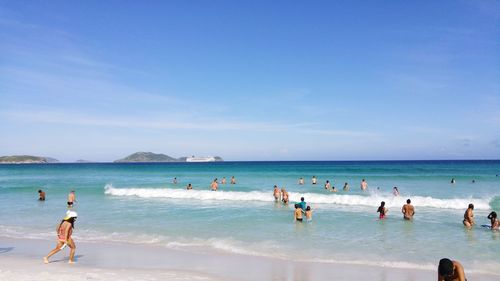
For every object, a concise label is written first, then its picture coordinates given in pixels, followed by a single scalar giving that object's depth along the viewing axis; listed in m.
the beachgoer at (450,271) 5.47
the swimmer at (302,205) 18.97
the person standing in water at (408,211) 18.28
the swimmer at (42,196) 27.54
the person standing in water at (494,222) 15.54
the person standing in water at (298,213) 17.72
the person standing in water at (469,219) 16.38
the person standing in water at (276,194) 26.41
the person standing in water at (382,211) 18.55
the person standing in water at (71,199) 24.93
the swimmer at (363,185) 35.01
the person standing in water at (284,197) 24.48
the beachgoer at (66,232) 10.42
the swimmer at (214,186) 33.94
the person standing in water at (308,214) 17.92
